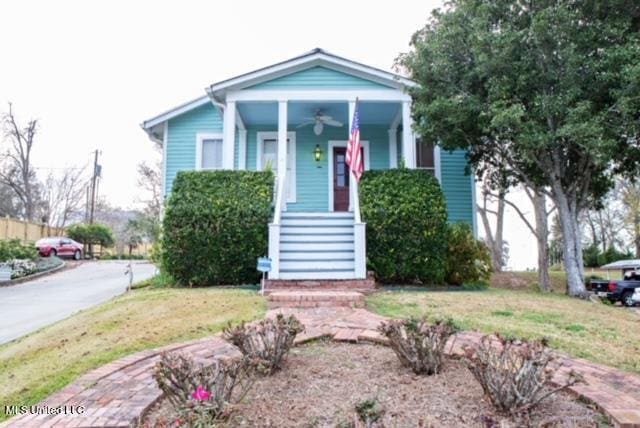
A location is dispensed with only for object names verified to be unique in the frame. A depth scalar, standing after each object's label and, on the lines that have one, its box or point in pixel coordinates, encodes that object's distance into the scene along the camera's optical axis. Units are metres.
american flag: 8.74
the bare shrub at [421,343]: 3.22
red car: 22.47
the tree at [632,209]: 26.17
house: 8.51
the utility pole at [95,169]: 34.37
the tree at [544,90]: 8.03
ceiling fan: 10.95
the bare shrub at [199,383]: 2.39
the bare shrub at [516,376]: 2.53
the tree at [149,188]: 28.27
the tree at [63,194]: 36.72
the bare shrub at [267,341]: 3.32
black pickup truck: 13.41
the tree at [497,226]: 18.94
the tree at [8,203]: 33.84
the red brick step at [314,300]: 6.11
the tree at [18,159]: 32.00
